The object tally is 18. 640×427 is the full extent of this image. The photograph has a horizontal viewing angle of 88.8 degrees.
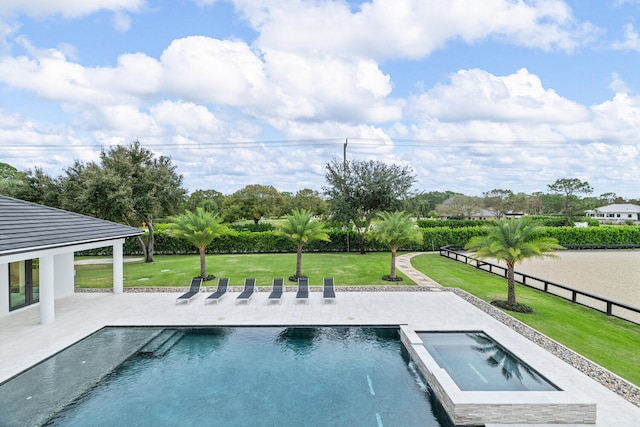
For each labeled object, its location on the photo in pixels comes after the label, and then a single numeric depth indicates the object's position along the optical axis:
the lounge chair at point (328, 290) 15.30
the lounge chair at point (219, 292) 15.24
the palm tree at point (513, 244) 14.02
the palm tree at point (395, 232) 18.95
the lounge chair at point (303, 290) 15.40
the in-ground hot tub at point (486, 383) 6.85
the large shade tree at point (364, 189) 29.94
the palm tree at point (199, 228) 18.97
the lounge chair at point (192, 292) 15.15
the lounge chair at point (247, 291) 15.06
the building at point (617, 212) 90.69
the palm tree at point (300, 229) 19.08
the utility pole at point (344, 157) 30.89
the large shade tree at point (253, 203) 62.92
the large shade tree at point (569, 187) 70.44
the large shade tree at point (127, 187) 23.08
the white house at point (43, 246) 11.33
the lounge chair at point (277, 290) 15.34
